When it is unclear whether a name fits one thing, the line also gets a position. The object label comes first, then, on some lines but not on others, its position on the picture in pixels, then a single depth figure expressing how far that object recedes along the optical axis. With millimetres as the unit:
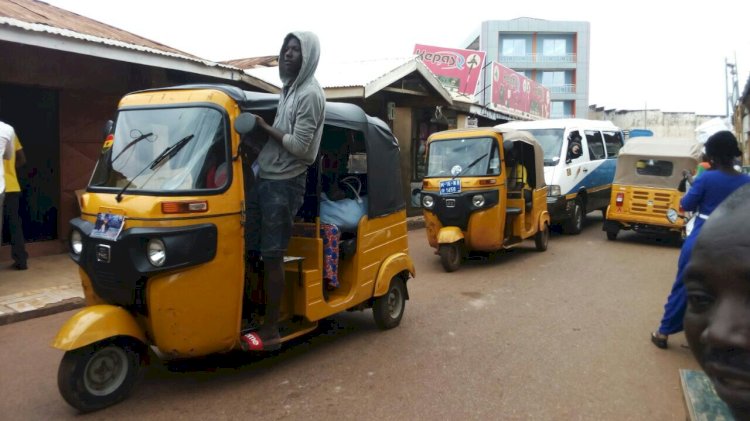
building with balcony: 53031
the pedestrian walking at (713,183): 4234
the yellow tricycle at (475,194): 8148
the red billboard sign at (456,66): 20469
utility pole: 32156
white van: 11277
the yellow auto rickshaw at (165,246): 3395
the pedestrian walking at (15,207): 6559
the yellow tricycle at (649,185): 10344
